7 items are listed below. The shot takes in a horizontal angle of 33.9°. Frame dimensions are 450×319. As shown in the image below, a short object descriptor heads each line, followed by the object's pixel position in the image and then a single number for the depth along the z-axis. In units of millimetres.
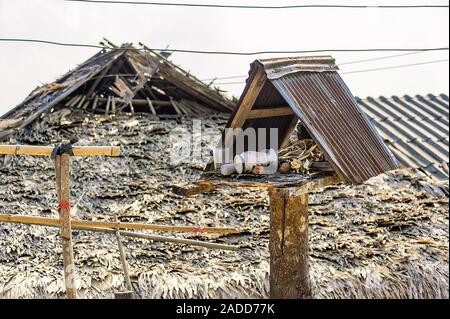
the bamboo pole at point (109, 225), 6320
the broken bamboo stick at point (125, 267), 6284
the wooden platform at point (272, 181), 5750
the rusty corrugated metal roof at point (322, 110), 5871
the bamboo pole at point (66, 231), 5691
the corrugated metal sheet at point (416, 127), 10758
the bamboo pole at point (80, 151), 5699
